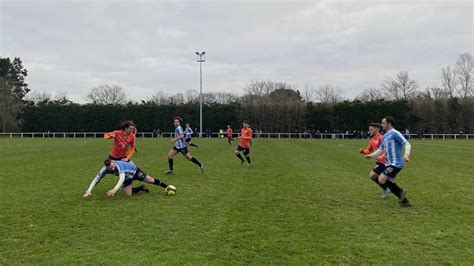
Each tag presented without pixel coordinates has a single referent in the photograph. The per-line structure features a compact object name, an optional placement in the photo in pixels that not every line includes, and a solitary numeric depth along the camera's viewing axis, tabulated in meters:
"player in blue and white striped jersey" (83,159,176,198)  8.91
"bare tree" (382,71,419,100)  79.94
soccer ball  9.49
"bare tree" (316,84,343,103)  83.80
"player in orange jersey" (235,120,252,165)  16.19
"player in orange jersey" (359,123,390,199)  9.26
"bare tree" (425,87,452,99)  66.19
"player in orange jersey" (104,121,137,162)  9.68
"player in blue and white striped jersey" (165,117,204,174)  13.73
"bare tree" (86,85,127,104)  98.38
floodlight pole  57.62
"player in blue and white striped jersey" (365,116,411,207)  8.43
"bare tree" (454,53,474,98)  70.76
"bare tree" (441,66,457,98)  72.88
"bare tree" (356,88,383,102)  83.80
